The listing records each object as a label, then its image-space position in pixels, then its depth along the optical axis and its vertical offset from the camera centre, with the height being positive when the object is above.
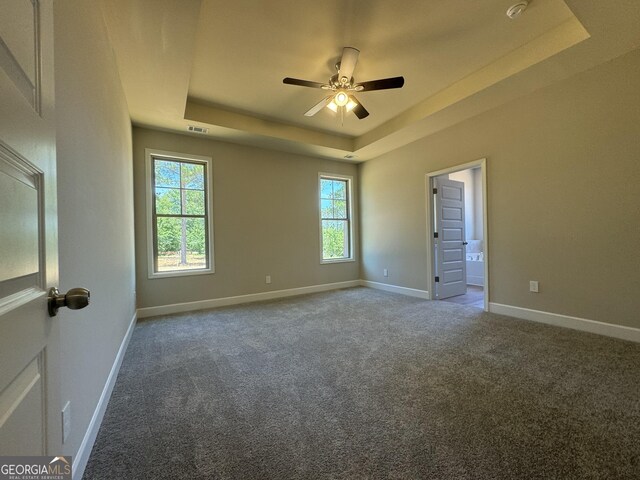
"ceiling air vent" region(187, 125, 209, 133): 3.81 +1.64
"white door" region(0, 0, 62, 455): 0.48 +0.03
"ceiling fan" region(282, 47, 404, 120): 2.56 +1.57
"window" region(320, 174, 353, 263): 5.57 +0.47
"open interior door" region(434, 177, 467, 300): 4.50 -0.02
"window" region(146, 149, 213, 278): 3.93 +0.45
